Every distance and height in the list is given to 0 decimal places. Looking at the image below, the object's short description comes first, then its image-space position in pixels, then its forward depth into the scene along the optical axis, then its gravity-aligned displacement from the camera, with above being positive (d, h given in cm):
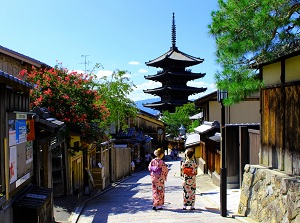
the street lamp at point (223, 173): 864 -145
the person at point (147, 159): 3262 -399
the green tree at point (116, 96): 2312 +122
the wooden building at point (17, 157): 583 -74
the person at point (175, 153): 3878 -412
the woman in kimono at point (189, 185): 938 -185
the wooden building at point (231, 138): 1179 -91
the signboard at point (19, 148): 613 -60
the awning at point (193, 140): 2212 -163
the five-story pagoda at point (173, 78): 5056 +519
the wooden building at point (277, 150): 672 -75
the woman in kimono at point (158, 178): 940 -166
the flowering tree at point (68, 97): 1209 +61
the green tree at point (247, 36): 623 +140
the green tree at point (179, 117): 4778 -36
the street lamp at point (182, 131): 4344 -200
